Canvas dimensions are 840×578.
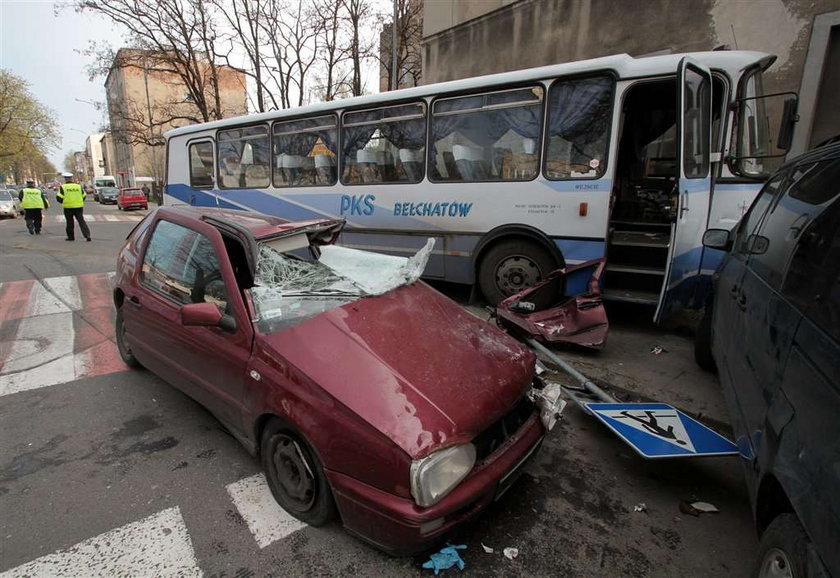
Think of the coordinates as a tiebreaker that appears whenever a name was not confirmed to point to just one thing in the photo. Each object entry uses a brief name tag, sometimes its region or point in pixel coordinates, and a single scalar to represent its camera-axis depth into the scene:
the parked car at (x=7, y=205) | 22.25
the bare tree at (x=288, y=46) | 21.59
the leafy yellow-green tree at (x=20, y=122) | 41.53
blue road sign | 2.62
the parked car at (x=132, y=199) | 28.91
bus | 4.63
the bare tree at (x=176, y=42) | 20.48
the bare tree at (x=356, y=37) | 20.80
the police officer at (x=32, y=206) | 14.31
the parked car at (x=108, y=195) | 36.34
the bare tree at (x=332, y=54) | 21.00
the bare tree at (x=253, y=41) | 21.31
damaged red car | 1.99
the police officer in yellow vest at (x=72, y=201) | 12.70
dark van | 1.37
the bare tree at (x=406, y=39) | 20.91
